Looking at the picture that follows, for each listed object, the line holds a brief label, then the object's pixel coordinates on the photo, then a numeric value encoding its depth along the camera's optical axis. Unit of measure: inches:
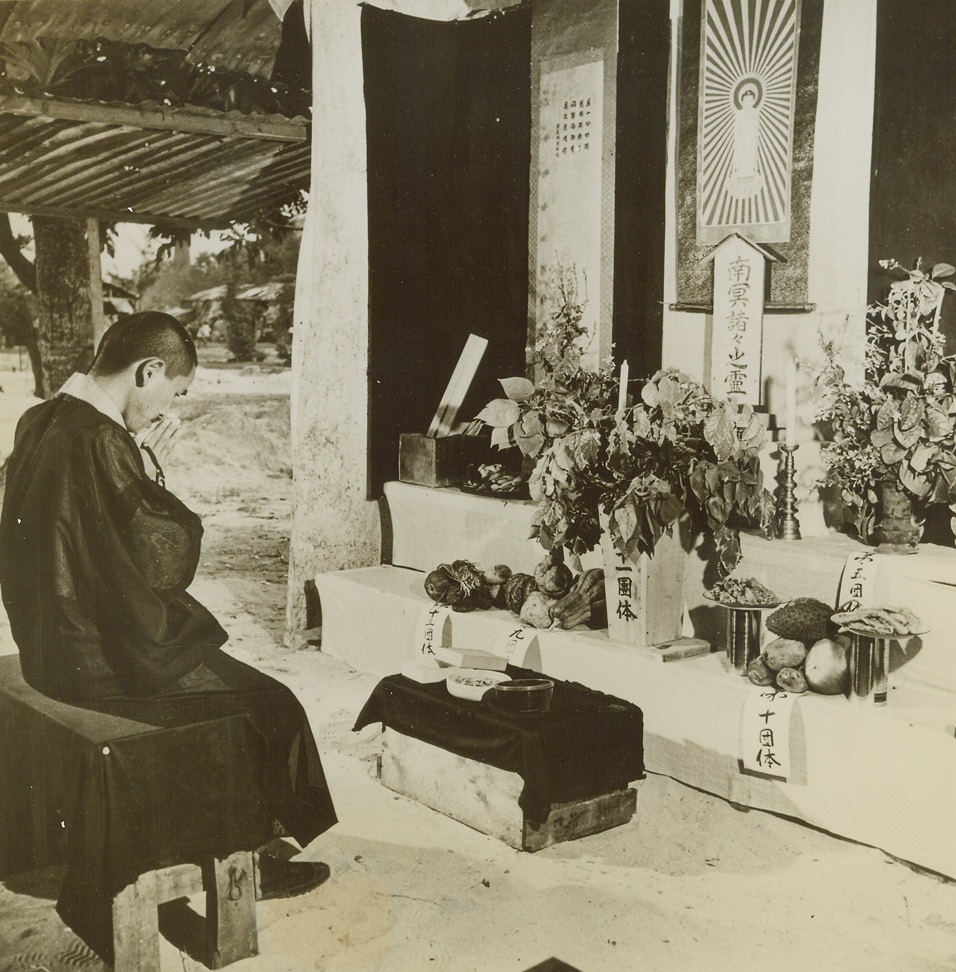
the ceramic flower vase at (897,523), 146.9
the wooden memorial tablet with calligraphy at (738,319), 168.9
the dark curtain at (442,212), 193.9
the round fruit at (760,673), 136.2
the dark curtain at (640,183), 183.3
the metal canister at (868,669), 128.4
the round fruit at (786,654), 134.1
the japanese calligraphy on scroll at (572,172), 190.1
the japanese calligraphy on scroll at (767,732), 130.9
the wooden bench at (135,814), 99.0
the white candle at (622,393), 148.0
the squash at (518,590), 167.0
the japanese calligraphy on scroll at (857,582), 141.0
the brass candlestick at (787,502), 155.5
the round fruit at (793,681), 133.0
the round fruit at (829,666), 131.2
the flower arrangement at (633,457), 144.6
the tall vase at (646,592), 148.5
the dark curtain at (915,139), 146.7
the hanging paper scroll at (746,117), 164.1
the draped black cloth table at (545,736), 124.0
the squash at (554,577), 162.6
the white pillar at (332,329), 181.0
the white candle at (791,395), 152.5
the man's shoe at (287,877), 114.9
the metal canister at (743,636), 142.6
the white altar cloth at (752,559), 134.8
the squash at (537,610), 159.9
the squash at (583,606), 158.1
